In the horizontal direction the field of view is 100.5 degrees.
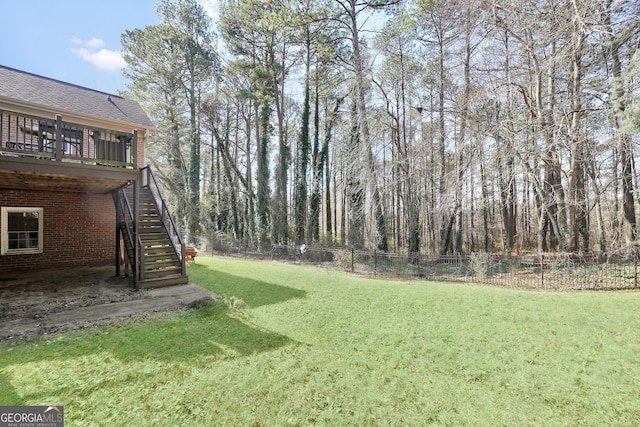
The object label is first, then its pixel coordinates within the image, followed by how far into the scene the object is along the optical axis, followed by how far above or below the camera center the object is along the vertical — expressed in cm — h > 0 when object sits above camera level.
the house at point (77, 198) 604 +73
